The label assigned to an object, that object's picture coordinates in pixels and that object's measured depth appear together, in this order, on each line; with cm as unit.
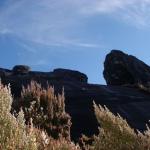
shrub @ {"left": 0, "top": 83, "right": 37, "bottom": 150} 657
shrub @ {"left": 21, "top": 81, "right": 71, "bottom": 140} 1435
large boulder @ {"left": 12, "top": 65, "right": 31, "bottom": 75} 3542
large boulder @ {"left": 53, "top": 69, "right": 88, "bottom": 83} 3892
